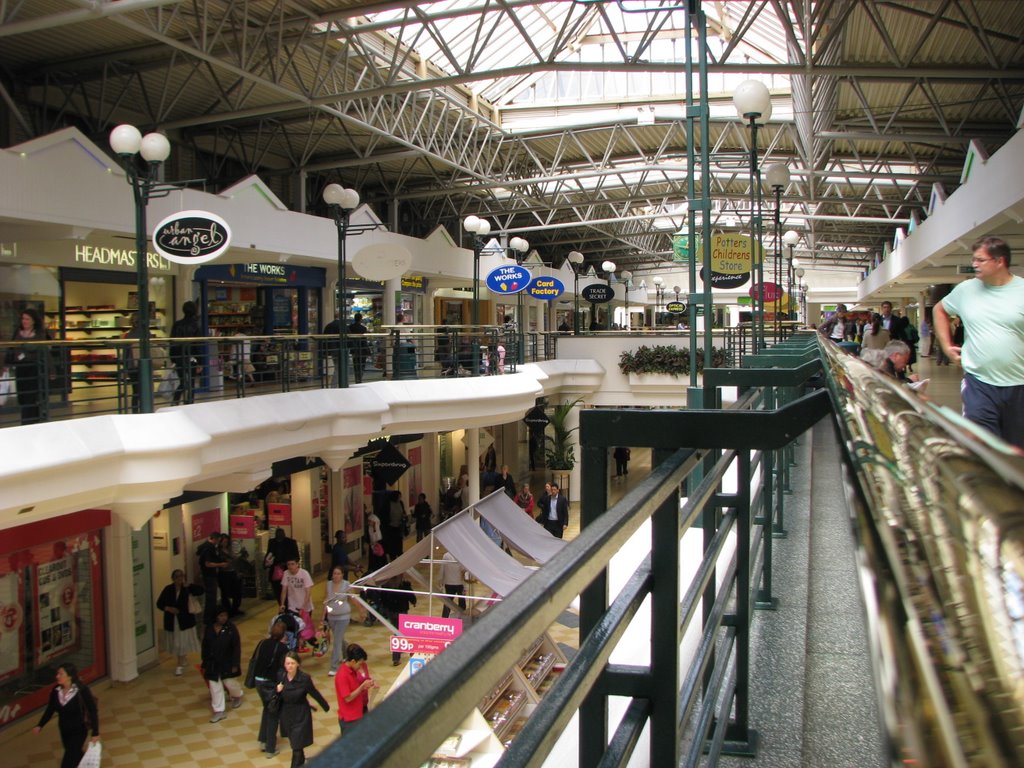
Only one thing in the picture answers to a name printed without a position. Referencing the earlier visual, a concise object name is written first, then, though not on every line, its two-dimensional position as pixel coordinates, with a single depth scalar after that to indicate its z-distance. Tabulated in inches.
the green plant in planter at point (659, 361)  1039.0
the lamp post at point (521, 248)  961.5
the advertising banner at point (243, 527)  697.6
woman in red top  384.2
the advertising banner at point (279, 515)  735.7
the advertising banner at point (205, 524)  641.0
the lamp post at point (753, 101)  422.3
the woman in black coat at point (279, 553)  637.9
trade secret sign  1433.3
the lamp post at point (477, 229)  775.4
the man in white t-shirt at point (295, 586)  551.5
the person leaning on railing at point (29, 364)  367.6
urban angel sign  486.6
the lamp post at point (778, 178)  594.2
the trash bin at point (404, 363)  660.7
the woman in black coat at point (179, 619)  545.6
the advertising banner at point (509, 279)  931.3
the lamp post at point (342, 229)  561.3
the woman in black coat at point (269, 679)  429.4
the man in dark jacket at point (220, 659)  476.4
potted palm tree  1060.5
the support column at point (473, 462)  815.1
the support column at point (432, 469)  1009.5
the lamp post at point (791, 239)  1004.6
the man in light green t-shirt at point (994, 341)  166.7
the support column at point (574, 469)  1120.3
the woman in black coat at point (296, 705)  396.5
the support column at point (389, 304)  978.7
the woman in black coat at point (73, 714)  394.9
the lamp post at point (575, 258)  1235.2
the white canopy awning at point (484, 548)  475.8
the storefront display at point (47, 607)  478.6
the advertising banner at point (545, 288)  1186.6
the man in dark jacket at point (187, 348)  441.4
